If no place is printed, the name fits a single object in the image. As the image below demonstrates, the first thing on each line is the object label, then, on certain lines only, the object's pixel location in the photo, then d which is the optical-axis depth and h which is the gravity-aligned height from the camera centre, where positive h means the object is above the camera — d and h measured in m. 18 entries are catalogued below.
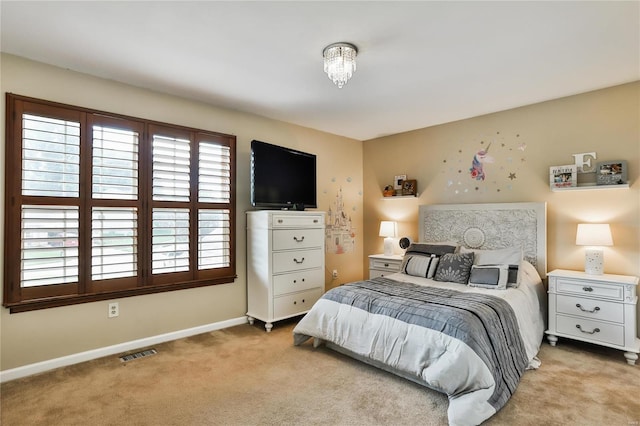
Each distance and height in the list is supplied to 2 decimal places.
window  2.50 +0.08
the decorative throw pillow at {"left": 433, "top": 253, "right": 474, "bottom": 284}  3.23 -0.53
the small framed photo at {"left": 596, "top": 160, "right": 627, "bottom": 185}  3.01 +0.38
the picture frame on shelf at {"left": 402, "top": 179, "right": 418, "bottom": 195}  4.55 +0.38
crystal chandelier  2.36 +1.11
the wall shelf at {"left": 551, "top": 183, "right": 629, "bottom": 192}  2.96 +0.25
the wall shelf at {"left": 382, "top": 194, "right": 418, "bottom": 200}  4.53 +0.25
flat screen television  3.59 +0.44
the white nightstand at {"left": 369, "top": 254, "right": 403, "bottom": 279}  4.24 -0.65
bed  2.04 -0.73
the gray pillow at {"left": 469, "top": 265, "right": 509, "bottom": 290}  2.95 -0.57
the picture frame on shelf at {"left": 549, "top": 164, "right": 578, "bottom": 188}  3.26 +0.38
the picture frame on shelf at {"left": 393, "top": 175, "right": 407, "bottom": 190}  4.72 +0.48
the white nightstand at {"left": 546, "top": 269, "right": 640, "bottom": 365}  2.72 -0.82
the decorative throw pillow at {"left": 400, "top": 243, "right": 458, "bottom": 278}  3.48 -0.47
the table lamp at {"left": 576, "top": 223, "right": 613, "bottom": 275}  2.96 -0.24
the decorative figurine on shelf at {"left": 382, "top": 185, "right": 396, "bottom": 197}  4.75 +0.33
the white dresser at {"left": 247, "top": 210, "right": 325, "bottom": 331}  3.52 -0.54
